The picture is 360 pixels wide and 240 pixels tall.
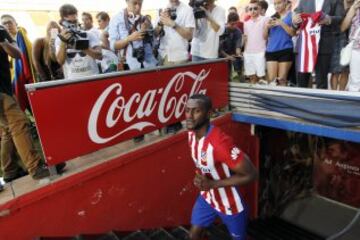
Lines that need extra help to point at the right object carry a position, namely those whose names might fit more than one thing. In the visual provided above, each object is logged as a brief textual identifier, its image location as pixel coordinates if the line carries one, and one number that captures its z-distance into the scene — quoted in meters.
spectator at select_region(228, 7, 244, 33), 6.48
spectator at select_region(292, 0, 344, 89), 4.28
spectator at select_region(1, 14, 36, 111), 4.19
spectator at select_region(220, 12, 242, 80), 6.20
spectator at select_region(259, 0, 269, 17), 5.10
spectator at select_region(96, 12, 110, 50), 6.42
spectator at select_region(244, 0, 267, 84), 5.08
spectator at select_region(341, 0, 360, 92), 4.08
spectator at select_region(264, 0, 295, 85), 4.70
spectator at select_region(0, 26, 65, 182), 3.25
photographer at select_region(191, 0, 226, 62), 4.41
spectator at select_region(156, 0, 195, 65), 4.18
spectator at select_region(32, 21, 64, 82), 4.13
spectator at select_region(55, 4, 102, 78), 3.37
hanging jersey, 4.34
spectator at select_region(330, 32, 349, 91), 4.35
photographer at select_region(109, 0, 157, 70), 3.95
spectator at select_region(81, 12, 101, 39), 6.22
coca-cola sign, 2.97
